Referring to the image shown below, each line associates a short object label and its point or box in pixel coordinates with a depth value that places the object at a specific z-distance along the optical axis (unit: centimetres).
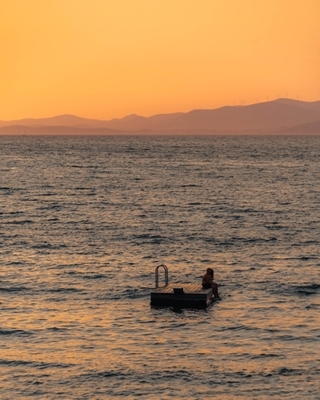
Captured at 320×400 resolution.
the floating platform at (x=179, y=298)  3931
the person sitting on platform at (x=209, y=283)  4081
